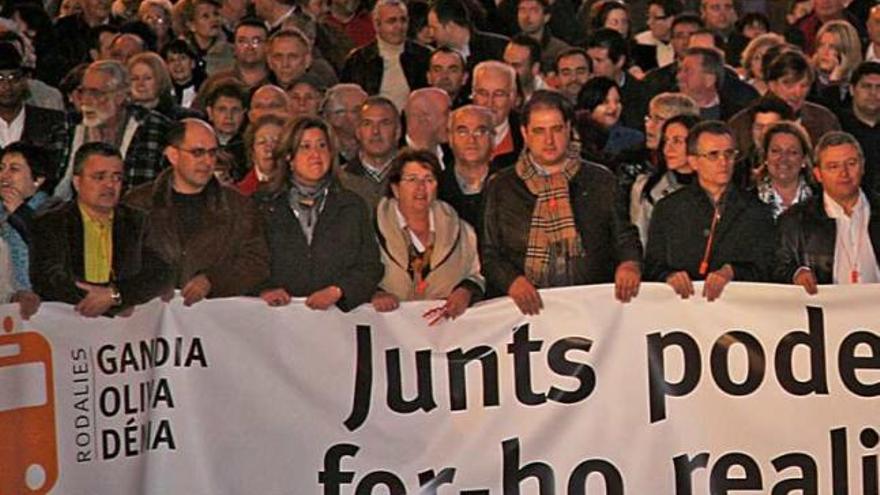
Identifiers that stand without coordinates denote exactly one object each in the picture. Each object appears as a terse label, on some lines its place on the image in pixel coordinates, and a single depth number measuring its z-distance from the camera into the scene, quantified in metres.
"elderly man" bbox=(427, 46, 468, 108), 14.58
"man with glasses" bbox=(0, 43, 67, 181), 14.17
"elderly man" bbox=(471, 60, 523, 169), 13.72
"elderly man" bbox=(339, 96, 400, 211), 12.62
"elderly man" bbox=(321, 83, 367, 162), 13.52
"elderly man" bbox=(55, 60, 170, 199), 13.55
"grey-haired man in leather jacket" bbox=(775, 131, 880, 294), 11.59
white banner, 11.30
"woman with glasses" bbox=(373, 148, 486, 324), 11.64
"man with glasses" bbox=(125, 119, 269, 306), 11.55
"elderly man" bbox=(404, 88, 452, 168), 13.47
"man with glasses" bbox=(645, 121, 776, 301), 11.62
